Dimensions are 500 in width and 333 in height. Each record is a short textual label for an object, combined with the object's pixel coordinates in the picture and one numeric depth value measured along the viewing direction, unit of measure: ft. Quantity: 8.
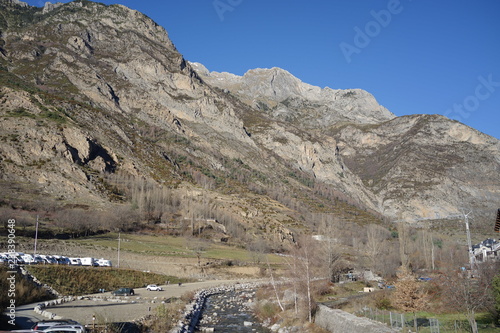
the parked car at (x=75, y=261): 183.33
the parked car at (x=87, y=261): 186.60
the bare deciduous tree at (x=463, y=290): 69.67
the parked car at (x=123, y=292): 145.18
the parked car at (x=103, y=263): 193.62
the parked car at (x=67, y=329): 58.92
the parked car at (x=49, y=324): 59.38
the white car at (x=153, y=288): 171.43
